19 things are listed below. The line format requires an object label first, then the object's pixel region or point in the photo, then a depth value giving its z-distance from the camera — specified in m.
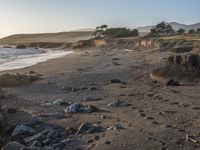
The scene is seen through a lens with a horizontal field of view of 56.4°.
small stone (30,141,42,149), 3.86
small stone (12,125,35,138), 4.35
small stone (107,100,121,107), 5.57
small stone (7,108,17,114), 5.50
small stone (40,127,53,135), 4.34
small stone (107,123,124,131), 4.16
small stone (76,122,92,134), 4.26
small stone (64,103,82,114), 5.27
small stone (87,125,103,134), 4.17
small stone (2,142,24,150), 3.77
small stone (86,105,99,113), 5.23
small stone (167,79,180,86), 7.35
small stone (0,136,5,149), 4.07
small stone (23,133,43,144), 4.11
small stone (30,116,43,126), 4.82
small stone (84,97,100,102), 6.27
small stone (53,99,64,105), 6.03
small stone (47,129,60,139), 4.19
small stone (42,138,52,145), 3.98
